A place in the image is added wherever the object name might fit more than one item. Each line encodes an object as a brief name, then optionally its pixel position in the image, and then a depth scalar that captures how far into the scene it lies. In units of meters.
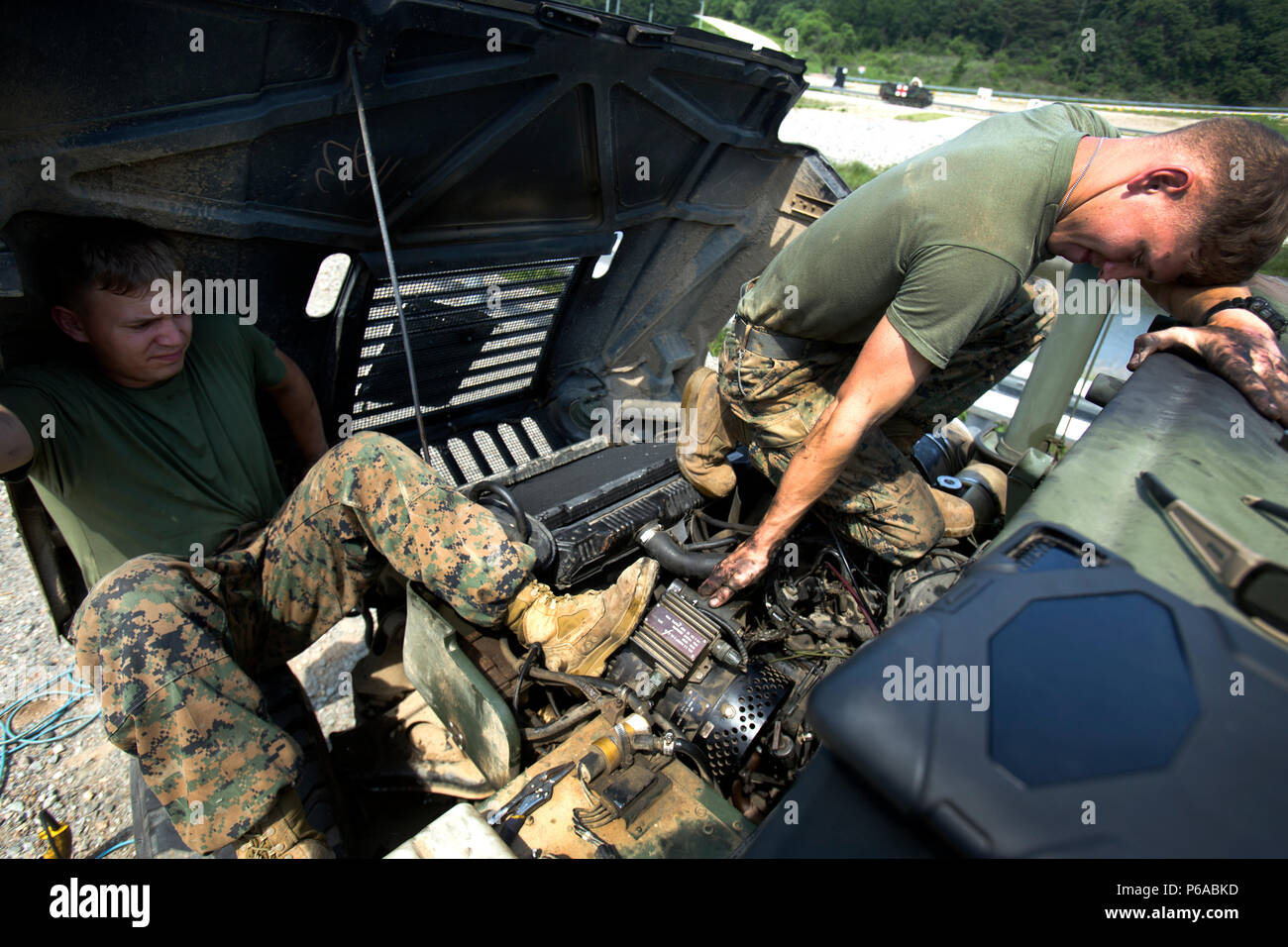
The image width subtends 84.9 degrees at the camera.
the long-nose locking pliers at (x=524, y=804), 1.37
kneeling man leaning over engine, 1.58
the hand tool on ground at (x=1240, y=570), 0.88
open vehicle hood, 1.82
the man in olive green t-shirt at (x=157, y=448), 1.79
